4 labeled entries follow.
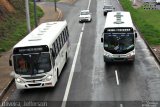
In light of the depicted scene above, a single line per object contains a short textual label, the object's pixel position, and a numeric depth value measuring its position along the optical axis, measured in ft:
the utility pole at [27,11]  130.39
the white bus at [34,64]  86.17
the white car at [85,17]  191.31
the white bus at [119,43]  106.18
